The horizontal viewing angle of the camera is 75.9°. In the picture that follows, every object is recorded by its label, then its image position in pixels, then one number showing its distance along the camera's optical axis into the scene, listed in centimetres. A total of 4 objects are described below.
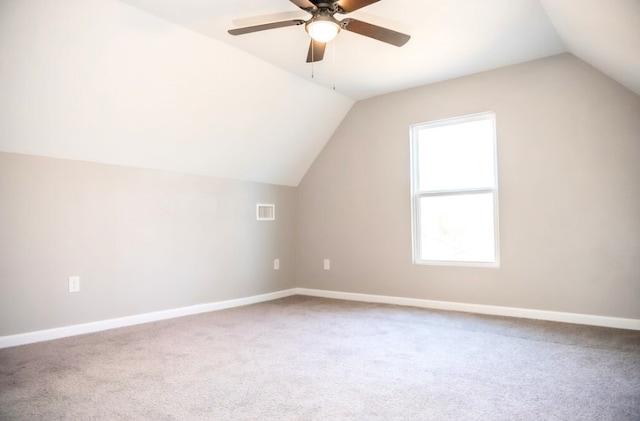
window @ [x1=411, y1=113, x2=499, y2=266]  410
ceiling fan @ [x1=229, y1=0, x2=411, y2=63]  234
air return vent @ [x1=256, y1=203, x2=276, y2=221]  498
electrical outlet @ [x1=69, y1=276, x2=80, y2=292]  332
